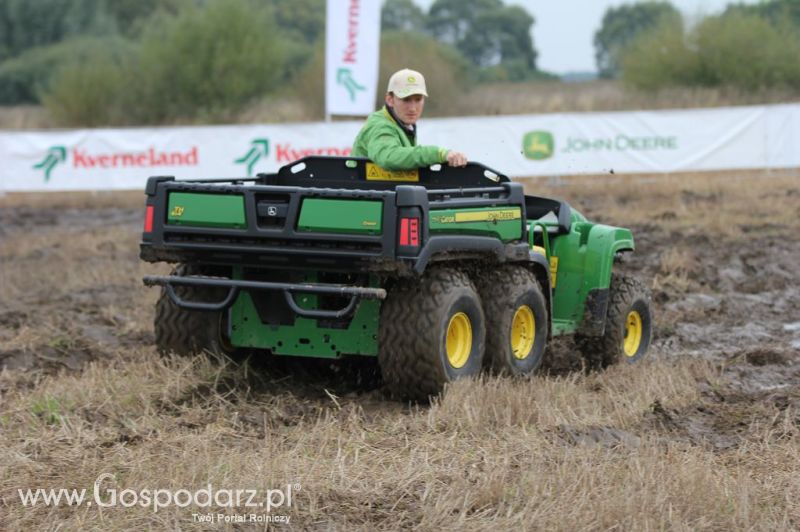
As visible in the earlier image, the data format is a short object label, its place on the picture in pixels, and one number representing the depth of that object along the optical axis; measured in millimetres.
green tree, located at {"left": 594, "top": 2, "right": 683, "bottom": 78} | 101125
